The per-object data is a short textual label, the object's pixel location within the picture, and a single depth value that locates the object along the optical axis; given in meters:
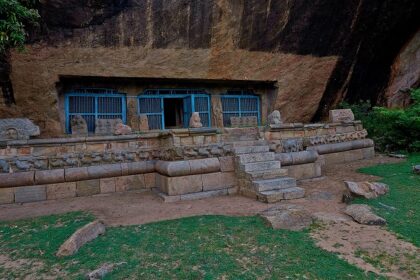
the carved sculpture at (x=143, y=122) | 11.27
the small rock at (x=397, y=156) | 9.23
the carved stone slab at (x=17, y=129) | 6.09
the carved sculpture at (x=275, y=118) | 8.01
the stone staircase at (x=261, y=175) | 5.54
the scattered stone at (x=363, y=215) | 4.09
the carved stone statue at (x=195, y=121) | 7.69
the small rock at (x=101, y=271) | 2.90
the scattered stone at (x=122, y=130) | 6.98
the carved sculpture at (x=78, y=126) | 10.30
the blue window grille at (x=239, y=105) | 12.89
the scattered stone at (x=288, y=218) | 4.04
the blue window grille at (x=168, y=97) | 11.66
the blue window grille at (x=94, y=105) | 10.62
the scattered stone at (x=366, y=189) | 5.14
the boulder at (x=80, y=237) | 3.47
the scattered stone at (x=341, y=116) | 9.55
